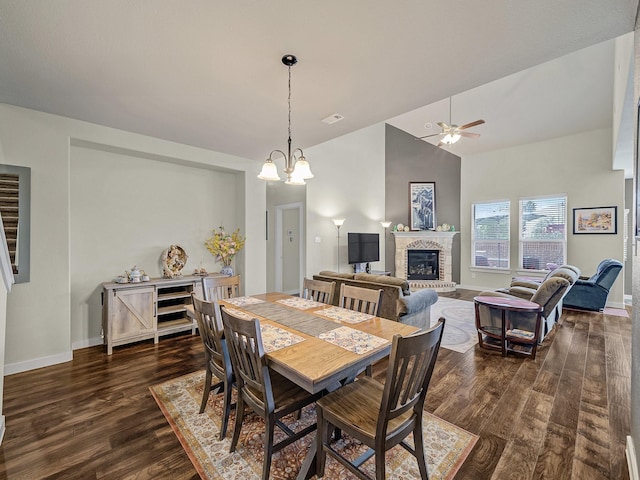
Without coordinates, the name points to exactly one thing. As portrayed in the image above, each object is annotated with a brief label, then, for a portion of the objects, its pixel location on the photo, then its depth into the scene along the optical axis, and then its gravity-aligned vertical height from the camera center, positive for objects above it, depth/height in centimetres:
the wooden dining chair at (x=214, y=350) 193 -79
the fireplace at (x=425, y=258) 729 -46
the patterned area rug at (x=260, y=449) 168 -135
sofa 333 -69
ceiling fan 477 +183
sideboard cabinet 339 -88
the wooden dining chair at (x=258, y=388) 152 -90
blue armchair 489 -86
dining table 144 -62
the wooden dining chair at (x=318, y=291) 277 -50
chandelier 238 +58
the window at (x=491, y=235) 684 +14
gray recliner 333 -73
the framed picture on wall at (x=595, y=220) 552 +41
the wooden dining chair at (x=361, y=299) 241 -51
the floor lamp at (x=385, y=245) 756 -12
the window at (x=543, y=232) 610 +19
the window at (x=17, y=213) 284 +27
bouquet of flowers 439 -7
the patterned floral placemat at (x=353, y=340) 167 -62
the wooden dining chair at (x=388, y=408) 130 -90
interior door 619 -22
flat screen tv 636 -15
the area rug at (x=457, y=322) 370 -131
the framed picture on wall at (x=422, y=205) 765 +95
